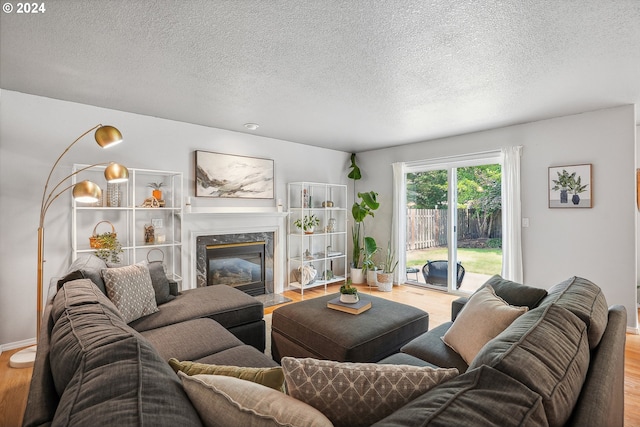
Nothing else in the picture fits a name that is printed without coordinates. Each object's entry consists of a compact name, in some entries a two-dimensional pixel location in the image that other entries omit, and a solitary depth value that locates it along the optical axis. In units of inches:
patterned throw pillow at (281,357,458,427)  33.0
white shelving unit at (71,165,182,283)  125.9
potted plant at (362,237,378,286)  209.2
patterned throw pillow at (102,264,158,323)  84.1
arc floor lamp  88.7
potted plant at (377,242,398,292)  198.7
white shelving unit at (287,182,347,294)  198.1
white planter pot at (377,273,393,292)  198.5
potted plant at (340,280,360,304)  99.0
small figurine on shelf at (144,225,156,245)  138.7
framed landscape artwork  159.6
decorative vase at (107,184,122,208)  126.9
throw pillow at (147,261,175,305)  101.6
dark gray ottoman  79.8
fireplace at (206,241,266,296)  164.7
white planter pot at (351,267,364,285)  217.2
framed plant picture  137.4
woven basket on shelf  120.9
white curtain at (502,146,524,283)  156.3
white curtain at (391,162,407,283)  208.7
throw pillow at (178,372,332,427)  28.1
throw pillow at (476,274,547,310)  72.0
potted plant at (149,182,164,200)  141.1
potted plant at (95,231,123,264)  120.5
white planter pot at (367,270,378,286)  207.5
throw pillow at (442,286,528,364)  62.2
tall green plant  204.5
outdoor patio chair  188.2
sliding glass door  174.1
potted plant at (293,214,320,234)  194.1
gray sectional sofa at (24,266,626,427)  26.0
